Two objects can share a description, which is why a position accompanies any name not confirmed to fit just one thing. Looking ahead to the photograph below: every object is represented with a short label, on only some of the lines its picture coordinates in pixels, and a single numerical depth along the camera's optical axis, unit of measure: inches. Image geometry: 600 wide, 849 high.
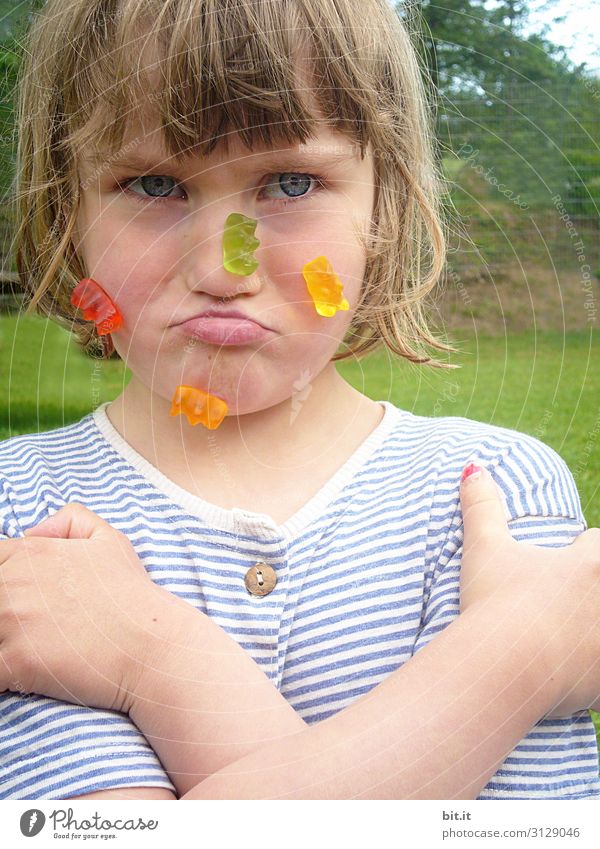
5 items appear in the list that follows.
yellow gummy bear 26.2
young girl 23.0
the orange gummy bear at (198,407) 27.2
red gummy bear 27.4
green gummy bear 24.7
